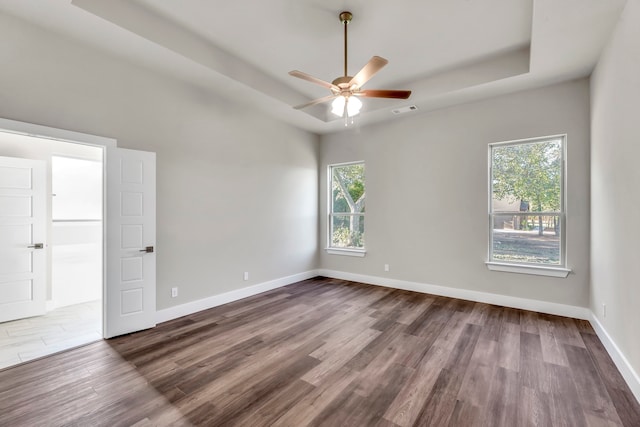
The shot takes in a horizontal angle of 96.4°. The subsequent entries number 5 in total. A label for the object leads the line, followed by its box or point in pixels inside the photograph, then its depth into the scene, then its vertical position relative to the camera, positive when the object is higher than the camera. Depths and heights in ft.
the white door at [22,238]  11.78 -1.11
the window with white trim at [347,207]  18.65 +0.40
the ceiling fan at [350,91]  8.69 +4.09
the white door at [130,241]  10.20 -1.09
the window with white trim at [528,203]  12.58 +0.49
